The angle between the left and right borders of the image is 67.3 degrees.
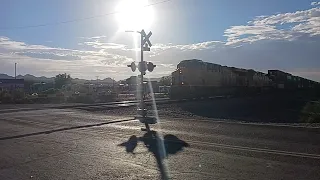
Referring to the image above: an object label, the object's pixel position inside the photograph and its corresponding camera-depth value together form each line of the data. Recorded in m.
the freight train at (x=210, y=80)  25.75
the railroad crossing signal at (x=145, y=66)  11.75
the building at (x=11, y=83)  52.44
